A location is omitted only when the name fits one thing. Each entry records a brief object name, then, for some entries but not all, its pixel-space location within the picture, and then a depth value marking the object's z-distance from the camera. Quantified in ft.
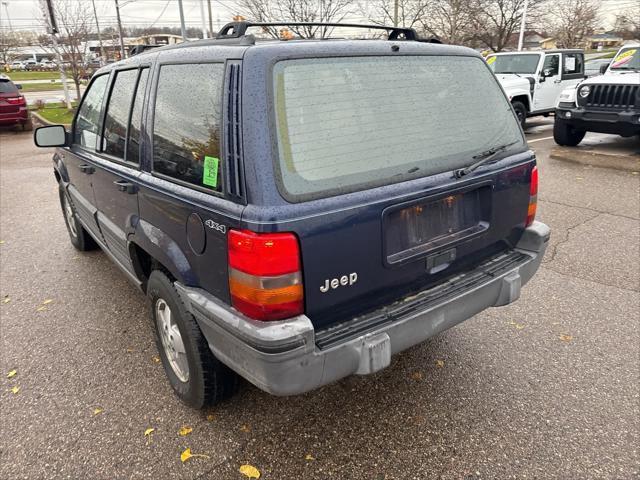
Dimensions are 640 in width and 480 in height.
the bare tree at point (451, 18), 77.25
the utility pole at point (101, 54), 109.09
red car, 44.01
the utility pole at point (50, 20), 48.37
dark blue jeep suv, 6.13
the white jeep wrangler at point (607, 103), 27.25
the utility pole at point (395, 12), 75.05
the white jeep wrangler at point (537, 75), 36.96
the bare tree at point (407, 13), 79.77
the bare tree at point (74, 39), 55.31
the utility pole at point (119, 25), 100.37
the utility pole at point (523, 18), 76.74
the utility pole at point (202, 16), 84.48
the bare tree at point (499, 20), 87.71
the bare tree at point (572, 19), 99.30
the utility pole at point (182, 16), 73.72
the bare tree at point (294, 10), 68.49
